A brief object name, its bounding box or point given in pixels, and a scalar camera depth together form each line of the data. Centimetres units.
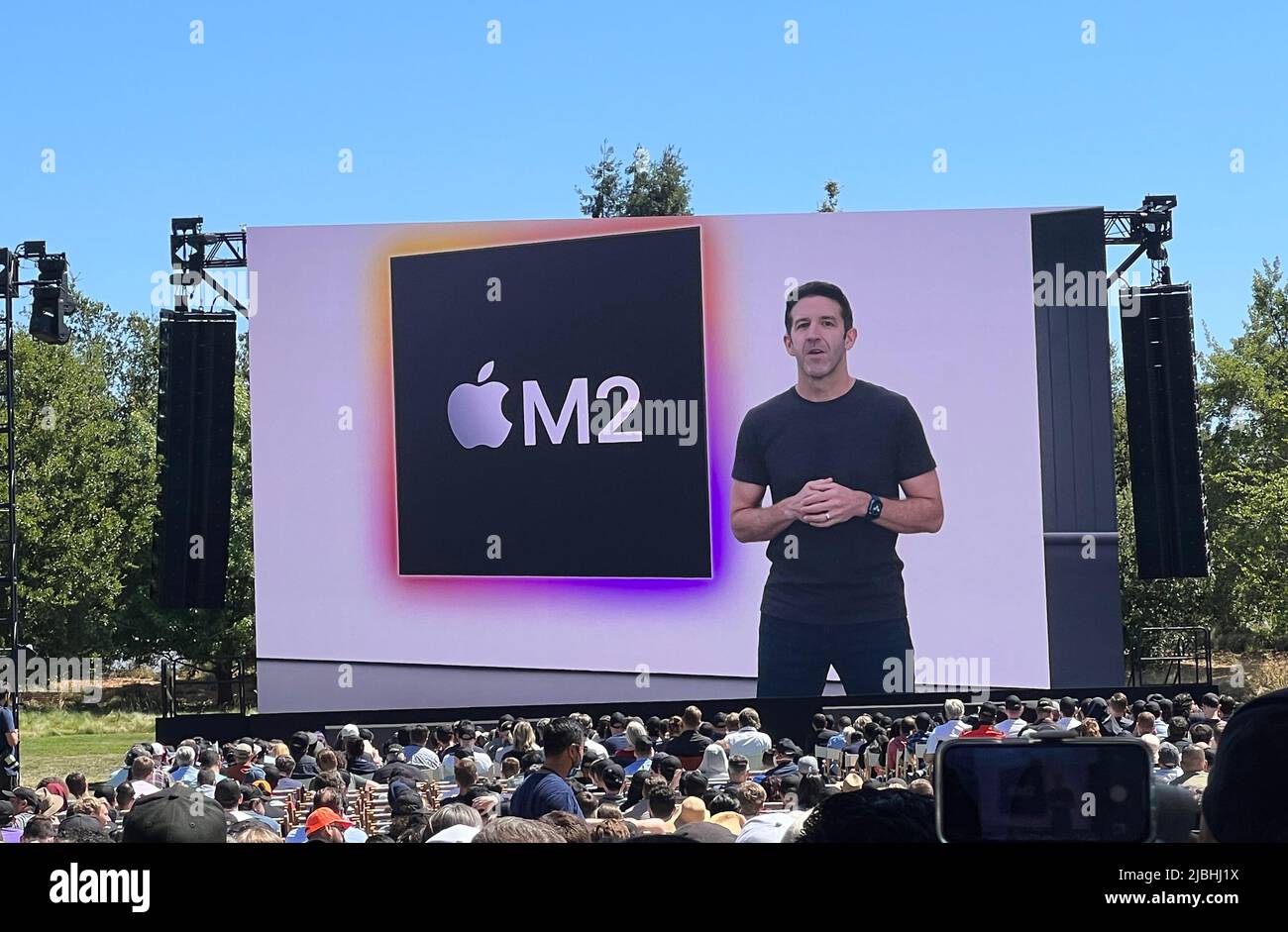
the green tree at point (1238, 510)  2277
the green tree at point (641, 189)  2975
